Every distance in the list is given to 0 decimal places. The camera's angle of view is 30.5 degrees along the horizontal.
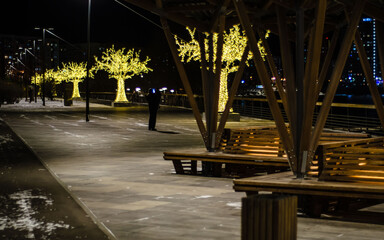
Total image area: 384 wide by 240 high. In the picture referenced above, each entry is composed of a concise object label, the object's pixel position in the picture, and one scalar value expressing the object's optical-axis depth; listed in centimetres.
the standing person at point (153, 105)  2856
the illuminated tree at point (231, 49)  3556
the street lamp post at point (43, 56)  6662
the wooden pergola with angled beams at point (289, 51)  1038
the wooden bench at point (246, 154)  1291
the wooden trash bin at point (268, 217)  514
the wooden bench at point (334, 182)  905
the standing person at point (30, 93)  6988
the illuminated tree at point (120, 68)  6191
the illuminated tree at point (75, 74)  8381
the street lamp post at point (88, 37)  3718
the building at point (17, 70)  12800
